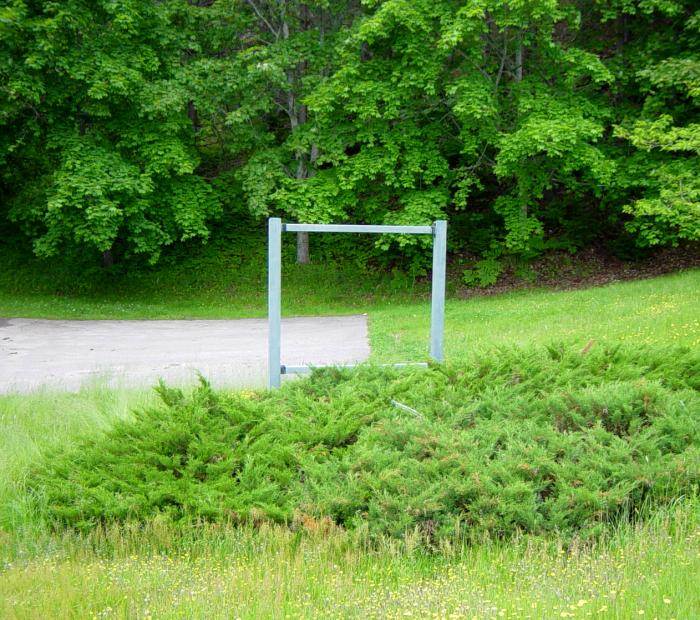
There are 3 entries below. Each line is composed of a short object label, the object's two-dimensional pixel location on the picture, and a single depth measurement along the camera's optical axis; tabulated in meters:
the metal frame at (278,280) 7.34
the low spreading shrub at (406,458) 4.51
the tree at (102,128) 17.69
